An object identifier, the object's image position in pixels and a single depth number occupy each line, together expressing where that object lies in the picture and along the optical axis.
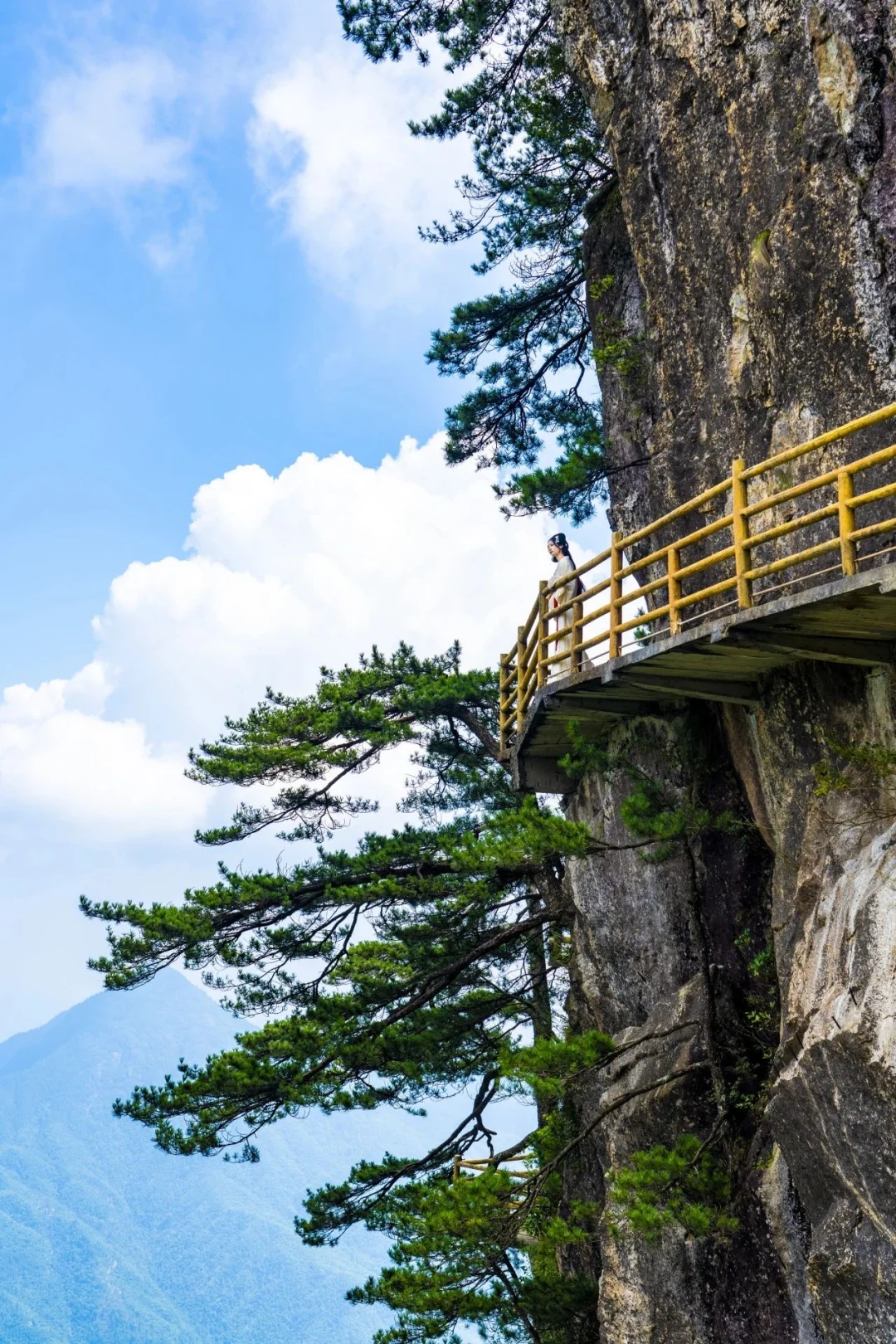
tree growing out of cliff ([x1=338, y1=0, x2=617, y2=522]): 19.09
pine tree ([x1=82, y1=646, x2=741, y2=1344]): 13.81
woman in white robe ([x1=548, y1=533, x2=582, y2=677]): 13.63
